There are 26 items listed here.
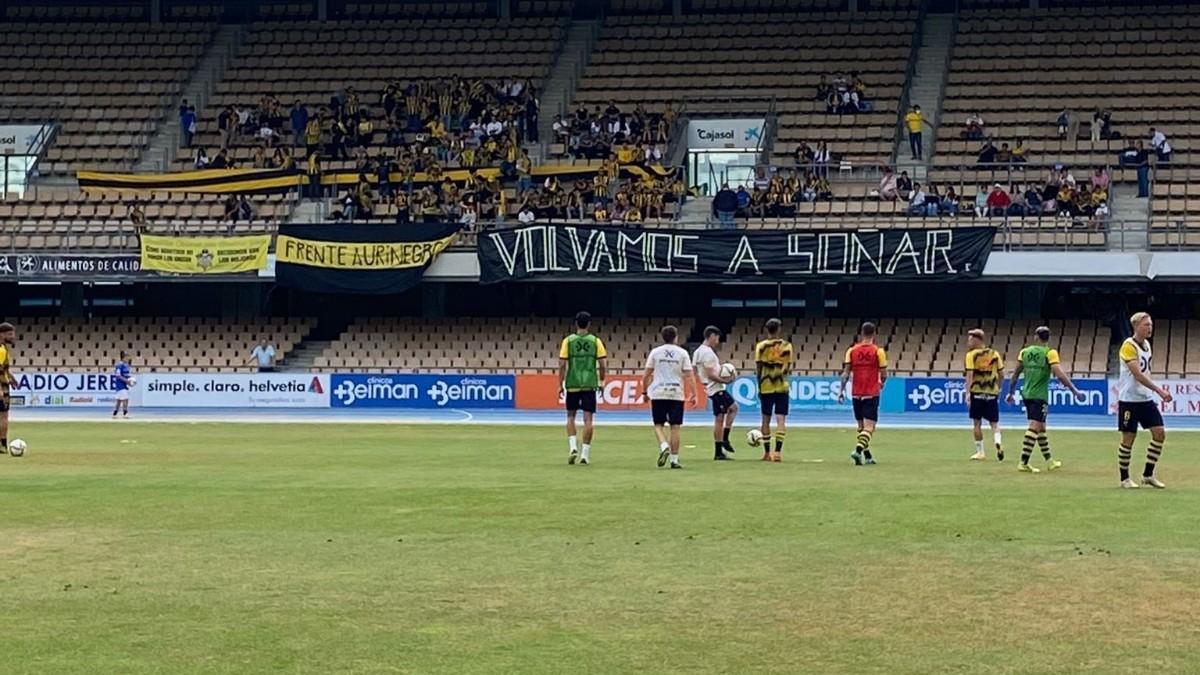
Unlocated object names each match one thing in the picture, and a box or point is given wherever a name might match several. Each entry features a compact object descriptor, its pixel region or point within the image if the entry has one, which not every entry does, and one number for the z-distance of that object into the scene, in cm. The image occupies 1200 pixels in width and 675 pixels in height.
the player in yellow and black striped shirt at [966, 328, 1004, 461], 2564
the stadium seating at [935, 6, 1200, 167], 5097
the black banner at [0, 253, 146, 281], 4931
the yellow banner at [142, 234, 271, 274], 4934
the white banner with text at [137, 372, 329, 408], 4738
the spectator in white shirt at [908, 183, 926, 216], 4762
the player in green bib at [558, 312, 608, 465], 2323
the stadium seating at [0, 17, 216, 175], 5647
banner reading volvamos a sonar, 4575
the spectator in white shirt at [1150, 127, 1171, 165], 4841
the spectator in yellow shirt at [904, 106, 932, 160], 5112
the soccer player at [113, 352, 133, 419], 4184
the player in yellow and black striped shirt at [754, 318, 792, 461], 2430
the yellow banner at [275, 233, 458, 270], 4891
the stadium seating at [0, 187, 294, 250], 5069
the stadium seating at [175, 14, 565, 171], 5775
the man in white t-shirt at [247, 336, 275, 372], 4847
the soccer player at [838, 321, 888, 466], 2377
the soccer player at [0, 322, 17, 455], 2491
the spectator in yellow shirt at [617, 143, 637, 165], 5103
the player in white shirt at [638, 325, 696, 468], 2262
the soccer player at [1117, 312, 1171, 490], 1859
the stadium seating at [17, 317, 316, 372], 5025
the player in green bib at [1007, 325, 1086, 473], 2298
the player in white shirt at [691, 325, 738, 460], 2461
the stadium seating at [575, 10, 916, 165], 5303
